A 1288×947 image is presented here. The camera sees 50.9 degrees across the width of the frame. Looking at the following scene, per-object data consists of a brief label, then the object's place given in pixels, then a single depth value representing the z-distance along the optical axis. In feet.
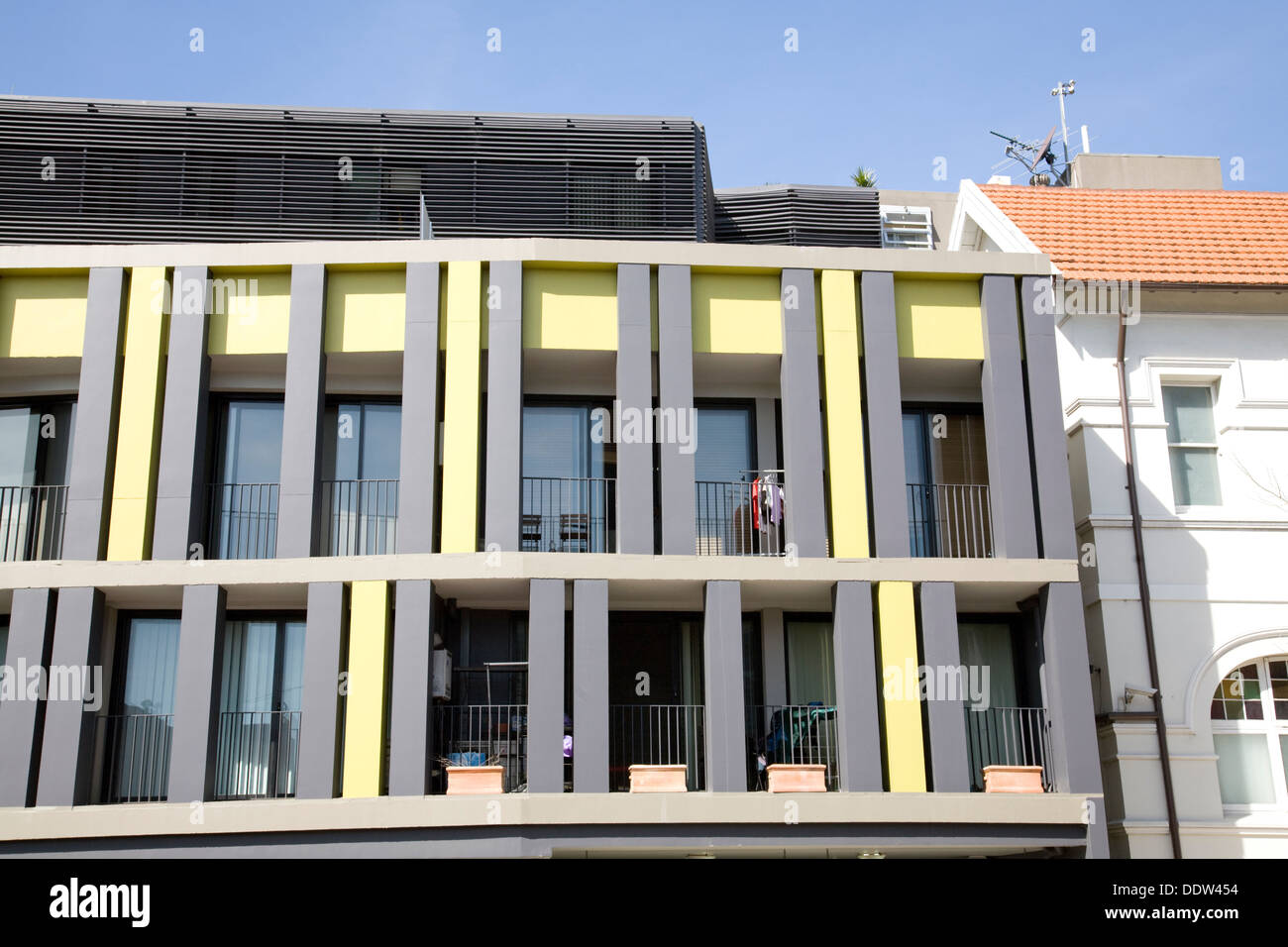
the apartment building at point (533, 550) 52.49
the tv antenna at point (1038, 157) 105.81
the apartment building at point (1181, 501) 58.18
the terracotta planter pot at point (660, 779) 52.85
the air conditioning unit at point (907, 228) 95.86
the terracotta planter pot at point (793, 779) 53.11
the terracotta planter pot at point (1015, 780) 53.98
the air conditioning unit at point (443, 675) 55.36
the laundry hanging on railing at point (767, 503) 59.36
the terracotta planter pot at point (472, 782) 52.24
